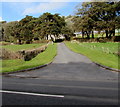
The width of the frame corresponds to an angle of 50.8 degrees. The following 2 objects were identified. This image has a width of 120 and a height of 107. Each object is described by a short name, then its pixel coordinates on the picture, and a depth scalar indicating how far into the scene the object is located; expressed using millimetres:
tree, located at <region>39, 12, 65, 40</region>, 61688
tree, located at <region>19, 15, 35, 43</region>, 68819
